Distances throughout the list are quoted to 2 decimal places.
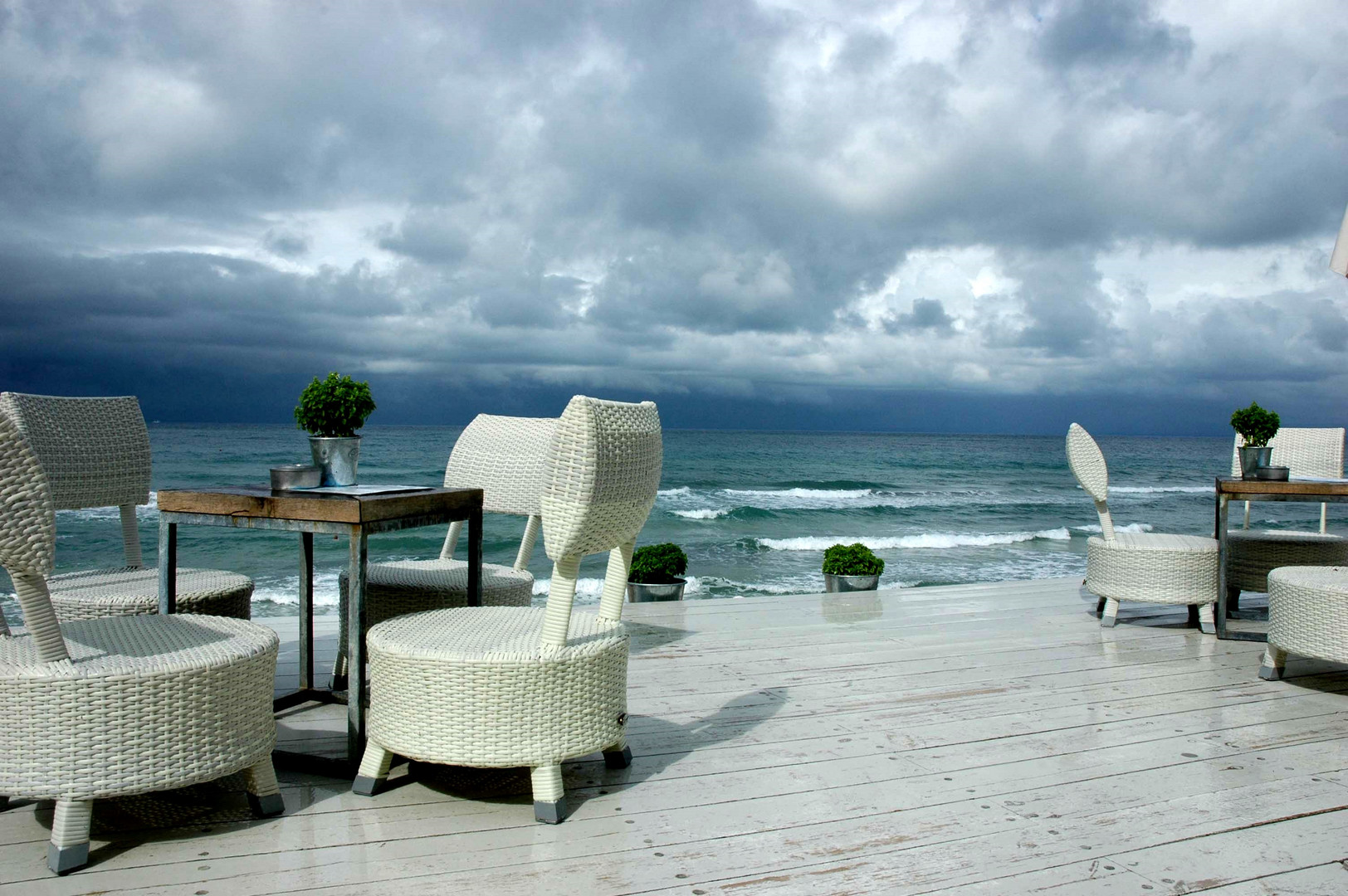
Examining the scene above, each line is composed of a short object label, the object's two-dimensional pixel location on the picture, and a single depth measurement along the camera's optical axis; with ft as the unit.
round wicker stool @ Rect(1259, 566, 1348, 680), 9.57
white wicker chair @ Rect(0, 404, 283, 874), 4.89
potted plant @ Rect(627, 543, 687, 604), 16.55
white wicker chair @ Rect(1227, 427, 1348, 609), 13.73
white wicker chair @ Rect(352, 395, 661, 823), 5.85
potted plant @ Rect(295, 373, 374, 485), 7.52
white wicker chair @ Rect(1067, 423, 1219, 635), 12.84
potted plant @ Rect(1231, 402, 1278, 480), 13.15
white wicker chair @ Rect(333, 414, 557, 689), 9.44
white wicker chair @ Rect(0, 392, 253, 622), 7.97
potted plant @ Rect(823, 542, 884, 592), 18.19
